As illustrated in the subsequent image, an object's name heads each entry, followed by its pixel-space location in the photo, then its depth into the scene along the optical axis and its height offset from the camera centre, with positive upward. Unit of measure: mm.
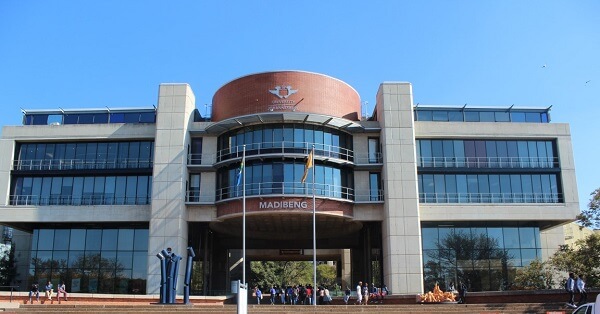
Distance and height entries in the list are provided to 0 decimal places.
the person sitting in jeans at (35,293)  36219 -125
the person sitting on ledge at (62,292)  36394 -133
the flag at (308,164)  38656 +8039
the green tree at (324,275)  95688 +2309
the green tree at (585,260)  35688 +1735
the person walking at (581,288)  27828 -25
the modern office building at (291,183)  42906 +8017
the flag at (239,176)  39062 +7463
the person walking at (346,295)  38794 -392
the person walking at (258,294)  42441 -336
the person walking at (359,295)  37547 -395
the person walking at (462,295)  35375 -379
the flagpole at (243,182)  39184 +7180
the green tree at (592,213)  35778 +4503
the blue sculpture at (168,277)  31475 +695
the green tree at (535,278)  41344 +728
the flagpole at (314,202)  36262 +5830
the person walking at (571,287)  28047 +46
